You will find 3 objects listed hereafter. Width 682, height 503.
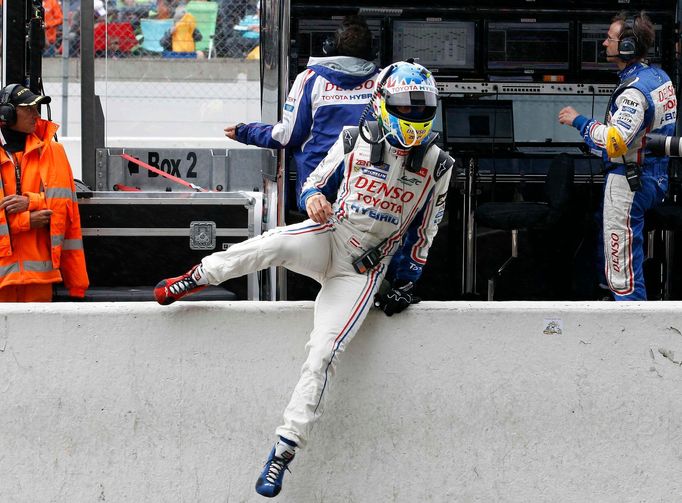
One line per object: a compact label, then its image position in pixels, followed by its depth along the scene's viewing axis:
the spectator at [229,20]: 23.94
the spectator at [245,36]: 23.95
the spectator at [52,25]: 23.66
